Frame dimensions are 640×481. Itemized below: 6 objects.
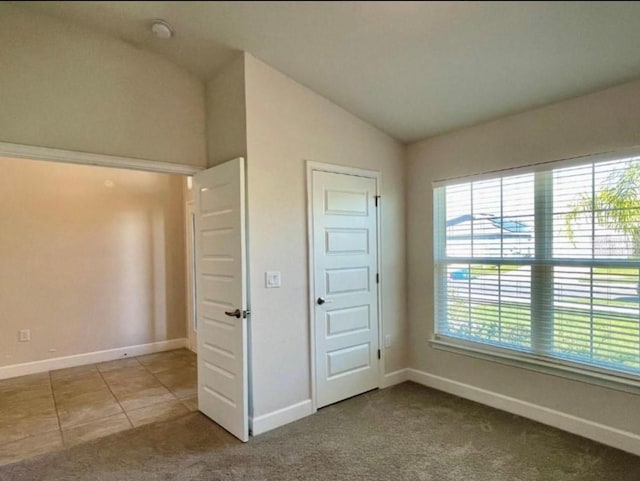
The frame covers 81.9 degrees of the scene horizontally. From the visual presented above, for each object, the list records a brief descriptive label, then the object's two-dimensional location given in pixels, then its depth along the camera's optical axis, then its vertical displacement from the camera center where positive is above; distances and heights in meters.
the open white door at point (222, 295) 2.63 -0.44
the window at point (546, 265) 2.47 -0.25
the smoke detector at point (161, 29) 2.45 +1.42
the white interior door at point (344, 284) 3.14 -0.44
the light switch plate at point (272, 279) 2.83 -0.33
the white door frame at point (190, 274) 5.11 -0.50
